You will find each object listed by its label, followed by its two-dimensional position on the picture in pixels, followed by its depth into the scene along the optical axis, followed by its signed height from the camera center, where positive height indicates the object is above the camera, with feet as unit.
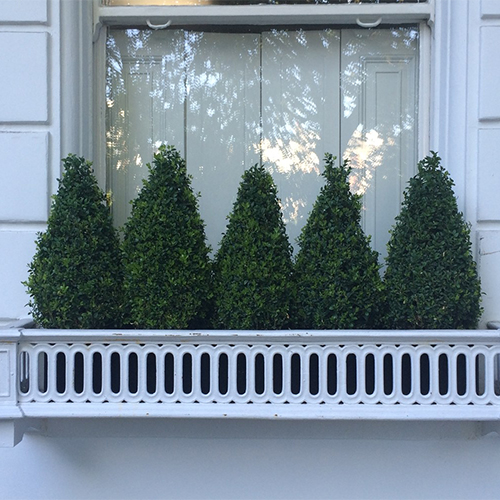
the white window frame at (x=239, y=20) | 12.50 +5.13
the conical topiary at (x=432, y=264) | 10.77 -0.38
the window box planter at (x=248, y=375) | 10.47 -2.51
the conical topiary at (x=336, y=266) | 10.85 -0.44
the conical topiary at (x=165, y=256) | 10.80 -0.25
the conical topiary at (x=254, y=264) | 10.77 -0.40
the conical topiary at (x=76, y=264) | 10.85 -0.44
